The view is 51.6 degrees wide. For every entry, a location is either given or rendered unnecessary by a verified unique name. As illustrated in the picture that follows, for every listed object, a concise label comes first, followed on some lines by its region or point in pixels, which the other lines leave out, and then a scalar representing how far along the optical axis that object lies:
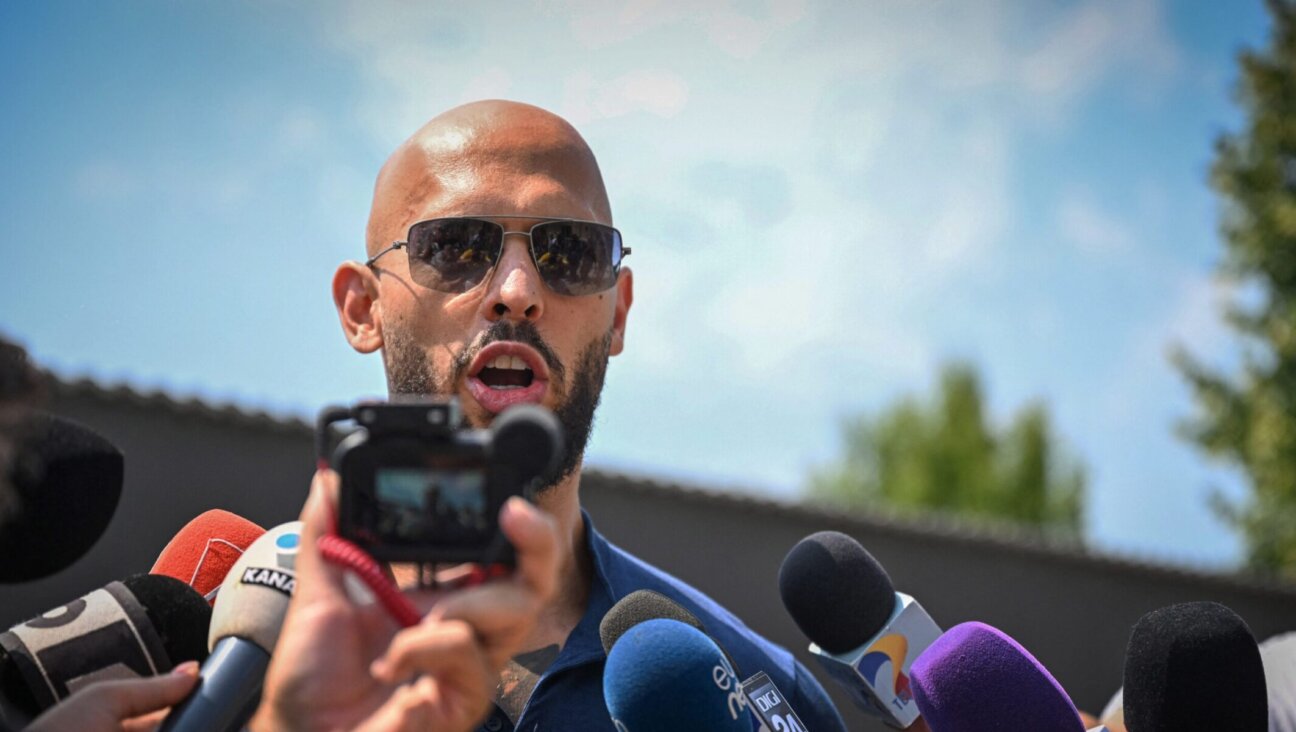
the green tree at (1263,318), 15.63
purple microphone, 2.03
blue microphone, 1.96
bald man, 2.56
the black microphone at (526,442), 1.43
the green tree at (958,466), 30.67
